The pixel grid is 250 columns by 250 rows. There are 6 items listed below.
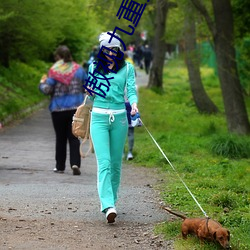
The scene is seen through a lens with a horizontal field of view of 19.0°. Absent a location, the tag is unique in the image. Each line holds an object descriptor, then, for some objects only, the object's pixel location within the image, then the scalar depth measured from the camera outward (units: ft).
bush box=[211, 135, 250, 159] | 43.83
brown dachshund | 19.54
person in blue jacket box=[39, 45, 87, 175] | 35.99
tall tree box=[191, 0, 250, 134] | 52.65
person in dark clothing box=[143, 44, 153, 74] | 162.68
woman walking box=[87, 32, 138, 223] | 24.17
